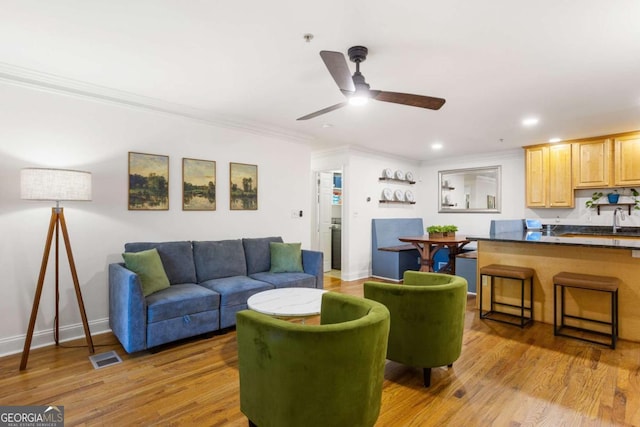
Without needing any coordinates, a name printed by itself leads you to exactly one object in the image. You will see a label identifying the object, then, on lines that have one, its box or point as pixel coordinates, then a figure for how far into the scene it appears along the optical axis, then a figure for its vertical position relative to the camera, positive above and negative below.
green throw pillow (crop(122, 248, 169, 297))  3.04 -0.51
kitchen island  3.15 -0.53
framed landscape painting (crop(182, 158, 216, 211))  3.92 +0.38
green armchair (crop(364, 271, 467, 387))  2.29 -0.77
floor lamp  2.63 +0.17
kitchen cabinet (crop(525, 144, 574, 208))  5.34 +0.67
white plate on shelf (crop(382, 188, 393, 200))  6.61 +0.44
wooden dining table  4.31 -0.39
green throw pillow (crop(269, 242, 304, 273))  4.12 -0.54
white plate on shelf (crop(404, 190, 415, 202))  7.19 +0.43
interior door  6.63 +0.05
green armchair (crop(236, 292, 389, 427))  1.47 -0.72
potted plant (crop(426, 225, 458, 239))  4.68 -0.22
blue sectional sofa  2.79 -0.74
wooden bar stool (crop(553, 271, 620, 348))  2.98 -0.72
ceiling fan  2.23 +0.92
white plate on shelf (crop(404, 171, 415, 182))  7.10 +0.87
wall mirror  6.51 +0.55
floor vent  2.66 -1.21
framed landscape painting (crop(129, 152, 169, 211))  3.52 +0.37
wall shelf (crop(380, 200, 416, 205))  6.66 +0.30
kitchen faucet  5.20 -0.02
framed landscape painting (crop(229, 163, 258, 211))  4.35 +0.40
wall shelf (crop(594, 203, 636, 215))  5.13 +0.18
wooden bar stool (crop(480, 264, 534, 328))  3.52 -0.88
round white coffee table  2.47 -0.72
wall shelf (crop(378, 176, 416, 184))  6.53 +0.75
